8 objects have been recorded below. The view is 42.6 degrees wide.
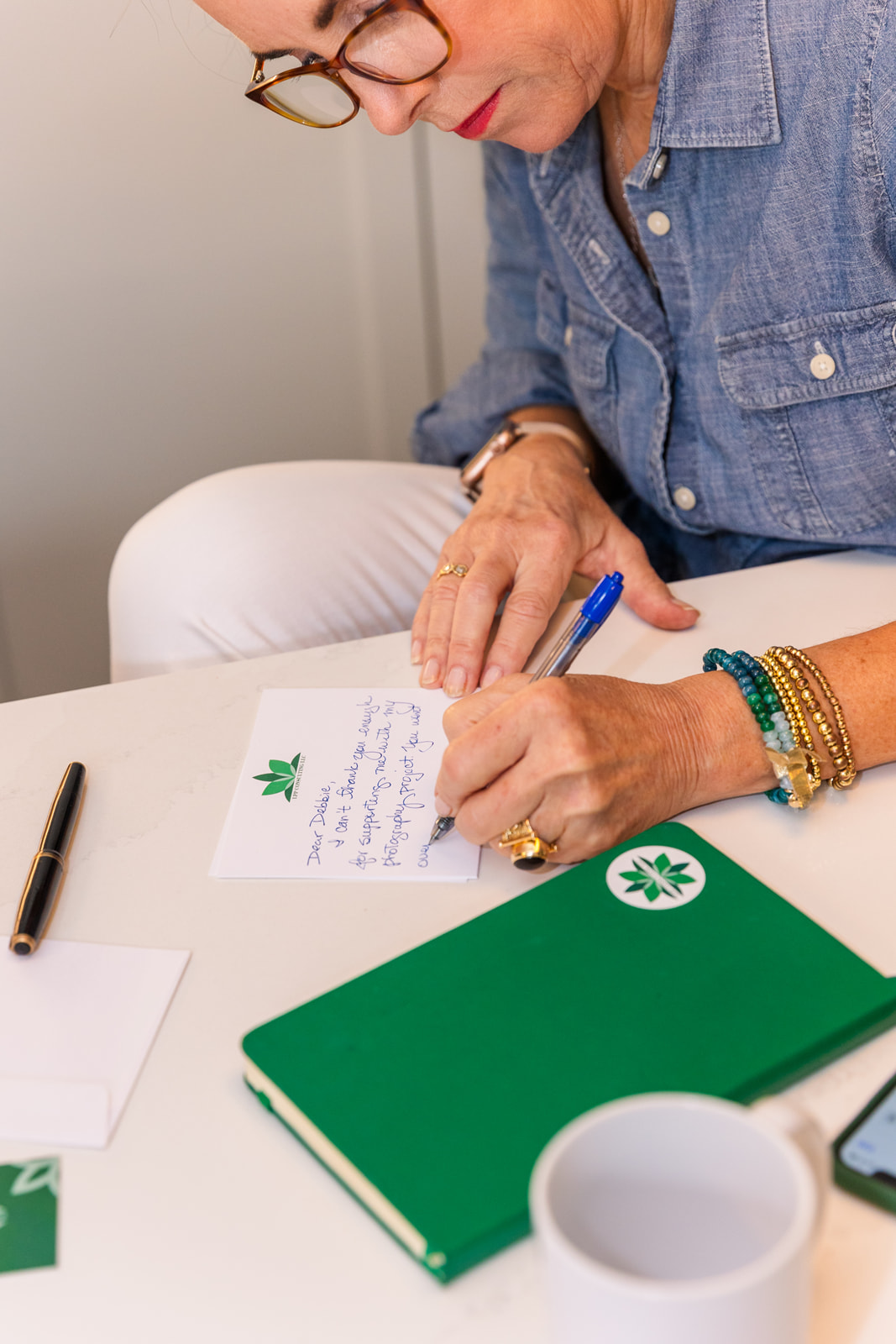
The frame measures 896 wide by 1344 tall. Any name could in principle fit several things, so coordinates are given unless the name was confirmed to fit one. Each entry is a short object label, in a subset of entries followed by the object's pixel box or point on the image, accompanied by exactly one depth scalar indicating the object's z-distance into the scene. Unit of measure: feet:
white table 1.51
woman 2.38
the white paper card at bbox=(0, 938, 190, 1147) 1.80
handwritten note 2.32
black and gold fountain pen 2.14
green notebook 1.59
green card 1.60
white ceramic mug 1.17
